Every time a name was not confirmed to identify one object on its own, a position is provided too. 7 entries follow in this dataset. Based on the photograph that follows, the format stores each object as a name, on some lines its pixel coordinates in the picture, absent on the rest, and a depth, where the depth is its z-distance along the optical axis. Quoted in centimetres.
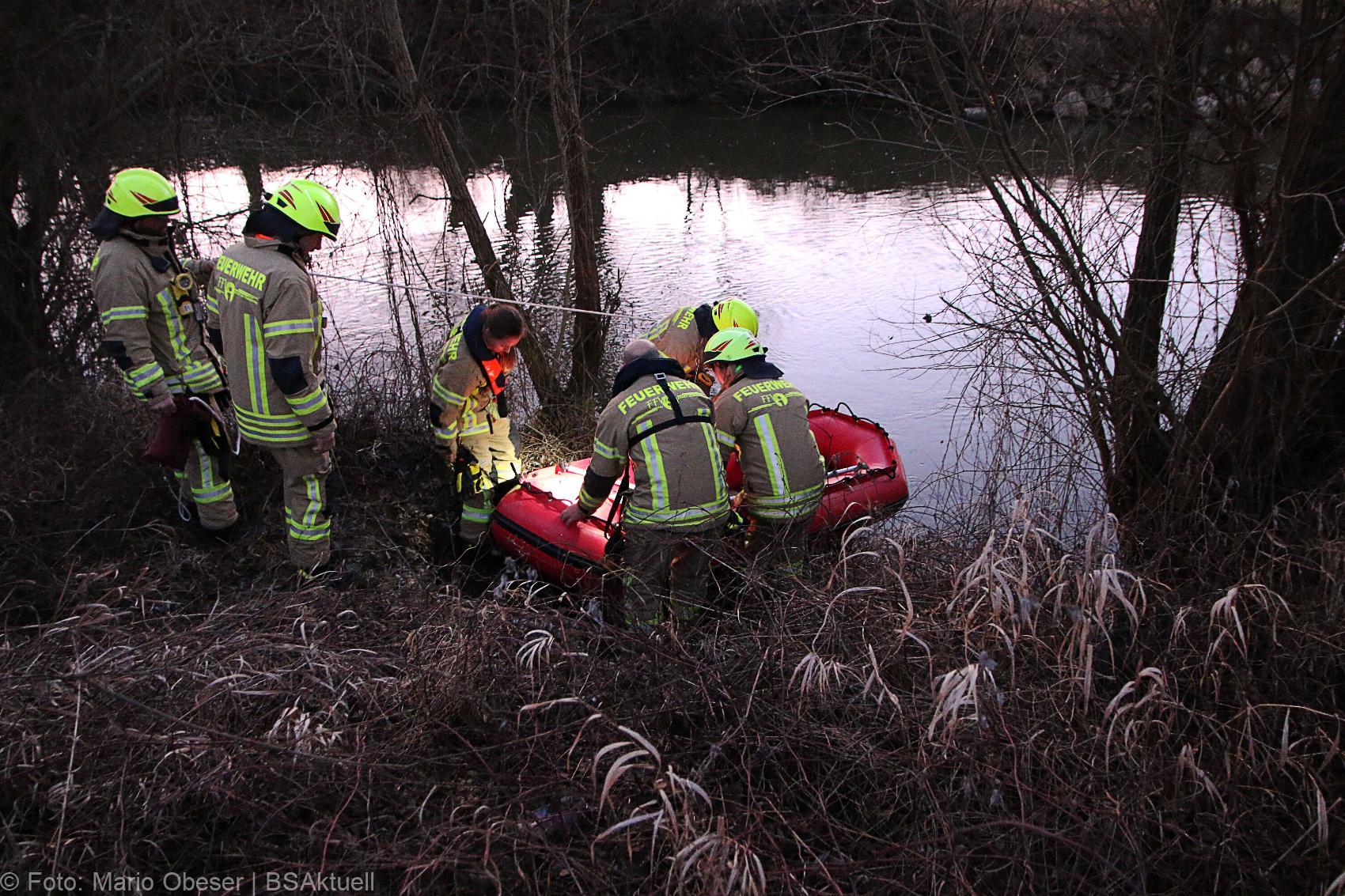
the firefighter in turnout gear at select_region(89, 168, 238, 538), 417
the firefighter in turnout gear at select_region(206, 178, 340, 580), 380
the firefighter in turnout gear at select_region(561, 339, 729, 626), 382
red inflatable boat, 453
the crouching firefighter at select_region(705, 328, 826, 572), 413
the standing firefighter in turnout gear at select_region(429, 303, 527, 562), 470
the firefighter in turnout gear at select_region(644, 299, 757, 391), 511
